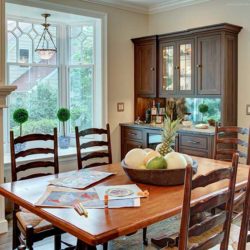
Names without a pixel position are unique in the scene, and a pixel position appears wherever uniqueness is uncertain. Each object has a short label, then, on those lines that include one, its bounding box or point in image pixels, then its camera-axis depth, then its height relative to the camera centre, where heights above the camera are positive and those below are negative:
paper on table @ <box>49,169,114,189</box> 2.34 -0.50
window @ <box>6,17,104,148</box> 4.70 +0.43
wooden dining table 1.62 -0.54
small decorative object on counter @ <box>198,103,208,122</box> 4.87 -0.03
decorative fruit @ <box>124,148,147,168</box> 2.42 -0.36
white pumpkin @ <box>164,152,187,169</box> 2.32 -0.36
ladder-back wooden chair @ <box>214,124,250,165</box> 3.31 -0.34
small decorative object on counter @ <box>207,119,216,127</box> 4.69 -0.22
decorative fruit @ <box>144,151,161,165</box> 2.42 -0.34
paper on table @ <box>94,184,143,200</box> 2.07 -0.52
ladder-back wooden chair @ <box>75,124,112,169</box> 3.18 -0.35
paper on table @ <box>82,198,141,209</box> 1.92 -0.53
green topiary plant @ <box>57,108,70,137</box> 4.84 -0.11
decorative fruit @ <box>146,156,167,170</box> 2.32 -0.37
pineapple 2.54 -0.22
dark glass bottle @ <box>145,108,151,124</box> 5.38 -0.15
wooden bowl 2.27 -0.45
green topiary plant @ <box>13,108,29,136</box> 4.39 -0.12
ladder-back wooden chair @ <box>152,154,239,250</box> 1.52 -0.47
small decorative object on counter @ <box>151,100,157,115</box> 5.34 -0.08
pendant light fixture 4.72 +0.83
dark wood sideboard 4.21 -0.44
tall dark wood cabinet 4.34 +0.53
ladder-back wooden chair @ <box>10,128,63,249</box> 2.36 -0.80
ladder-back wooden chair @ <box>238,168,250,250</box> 1.85 -0.61
